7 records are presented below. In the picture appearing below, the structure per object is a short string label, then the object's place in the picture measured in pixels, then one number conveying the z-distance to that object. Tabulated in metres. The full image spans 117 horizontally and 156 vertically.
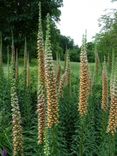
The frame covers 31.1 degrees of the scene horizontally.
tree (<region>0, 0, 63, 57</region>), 20.92
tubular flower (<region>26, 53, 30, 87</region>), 4.86
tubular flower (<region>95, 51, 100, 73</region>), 5.13
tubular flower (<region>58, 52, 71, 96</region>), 4.12
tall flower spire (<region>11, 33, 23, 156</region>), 2.59
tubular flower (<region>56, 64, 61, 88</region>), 4.42
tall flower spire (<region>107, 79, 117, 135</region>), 2.64
